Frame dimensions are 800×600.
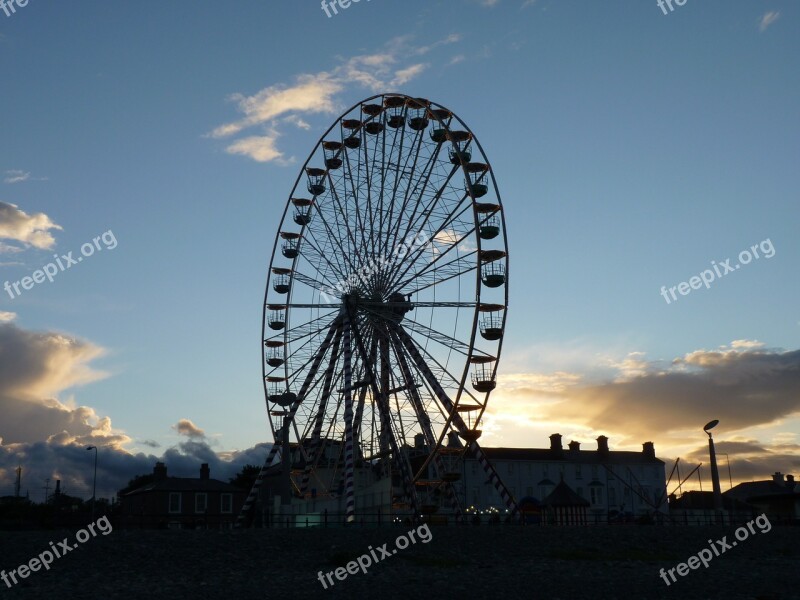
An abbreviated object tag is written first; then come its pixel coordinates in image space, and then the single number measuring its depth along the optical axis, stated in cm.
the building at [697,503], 9131
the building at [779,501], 7312
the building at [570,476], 8781
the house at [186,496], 7038
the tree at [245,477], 11750
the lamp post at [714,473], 4944
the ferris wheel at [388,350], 4516
